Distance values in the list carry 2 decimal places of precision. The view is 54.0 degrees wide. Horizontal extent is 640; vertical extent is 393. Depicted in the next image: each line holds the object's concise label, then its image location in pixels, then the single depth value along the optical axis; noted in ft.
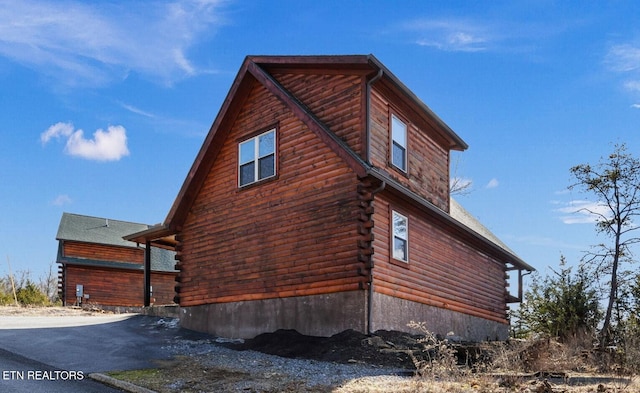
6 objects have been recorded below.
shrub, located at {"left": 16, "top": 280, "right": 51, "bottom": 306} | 129.39
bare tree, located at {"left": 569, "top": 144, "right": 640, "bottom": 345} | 80.23
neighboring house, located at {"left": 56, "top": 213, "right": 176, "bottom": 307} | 129.29
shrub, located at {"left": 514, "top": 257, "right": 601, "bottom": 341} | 73.61
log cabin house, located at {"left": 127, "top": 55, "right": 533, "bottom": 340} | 54.90
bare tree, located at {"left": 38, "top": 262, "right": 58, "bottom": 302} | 216.74
